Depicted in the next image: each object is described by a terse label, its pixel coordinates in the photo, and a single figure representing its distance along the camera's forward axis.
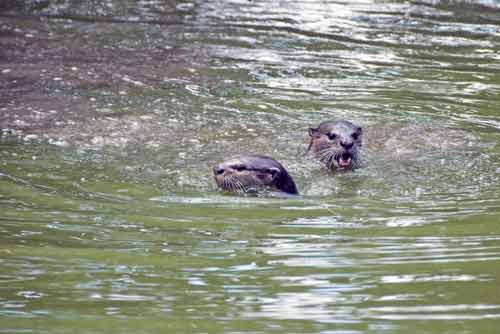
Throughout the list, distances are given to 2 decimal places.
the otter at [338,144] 16.69
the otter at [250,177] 14.58
